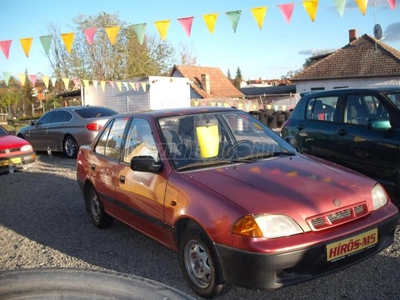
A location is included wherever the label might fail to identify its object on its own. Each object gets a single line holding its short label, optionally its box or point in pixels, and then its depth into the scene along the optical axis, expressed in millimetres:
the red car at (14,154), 9710
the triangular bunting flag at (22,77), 12295
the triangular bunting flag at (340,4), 7543
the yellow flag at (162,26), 8812
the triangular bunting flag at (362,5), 7480
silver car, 11531
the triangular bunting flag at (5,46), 8891
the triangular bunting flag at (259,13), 8266
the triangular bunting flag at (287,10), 8258
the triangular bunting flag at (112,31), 9328
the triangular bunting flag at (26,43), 9047
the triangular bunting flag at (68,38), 9148
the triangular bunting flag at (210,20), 8656
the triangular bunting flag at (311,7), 7824
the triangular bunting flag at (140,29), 9000
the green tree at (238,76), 99088
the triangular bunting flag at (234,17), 8438
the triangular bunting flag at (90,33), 9526
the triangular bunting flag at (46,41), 9087
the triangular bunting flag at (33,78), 13781
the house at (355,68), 31203
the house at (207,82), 41841
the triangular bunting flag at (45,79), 14992
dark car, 4836
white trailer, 22391
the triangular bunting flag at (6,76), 11446
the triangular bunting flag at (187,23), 8825
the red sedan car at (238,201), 2762
